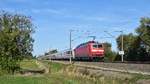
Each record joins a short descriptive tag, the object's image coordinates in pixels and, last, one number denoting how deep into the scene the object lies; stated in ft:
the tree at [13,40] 122.72
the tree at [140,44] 344.16
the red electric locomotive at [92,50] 264.11
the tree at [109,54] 385.56
